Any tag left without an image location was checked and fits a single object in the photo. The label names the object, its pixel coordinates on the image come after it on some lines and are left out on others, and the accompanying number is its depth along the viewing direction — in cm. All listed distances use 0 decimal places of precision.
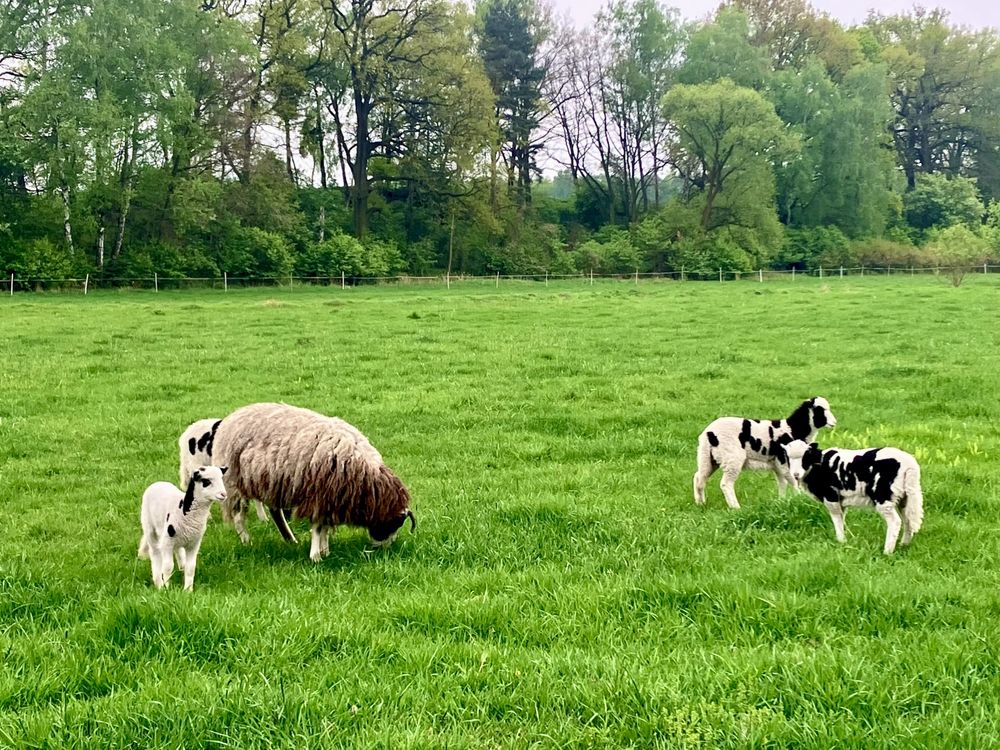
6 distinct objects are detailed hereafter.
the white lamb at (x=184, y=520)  576
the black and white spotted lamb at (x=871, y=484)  612
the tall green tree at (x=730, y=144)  6064
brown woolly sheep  671
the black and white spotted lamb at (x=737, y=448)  791
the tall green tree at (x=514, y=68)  6800
